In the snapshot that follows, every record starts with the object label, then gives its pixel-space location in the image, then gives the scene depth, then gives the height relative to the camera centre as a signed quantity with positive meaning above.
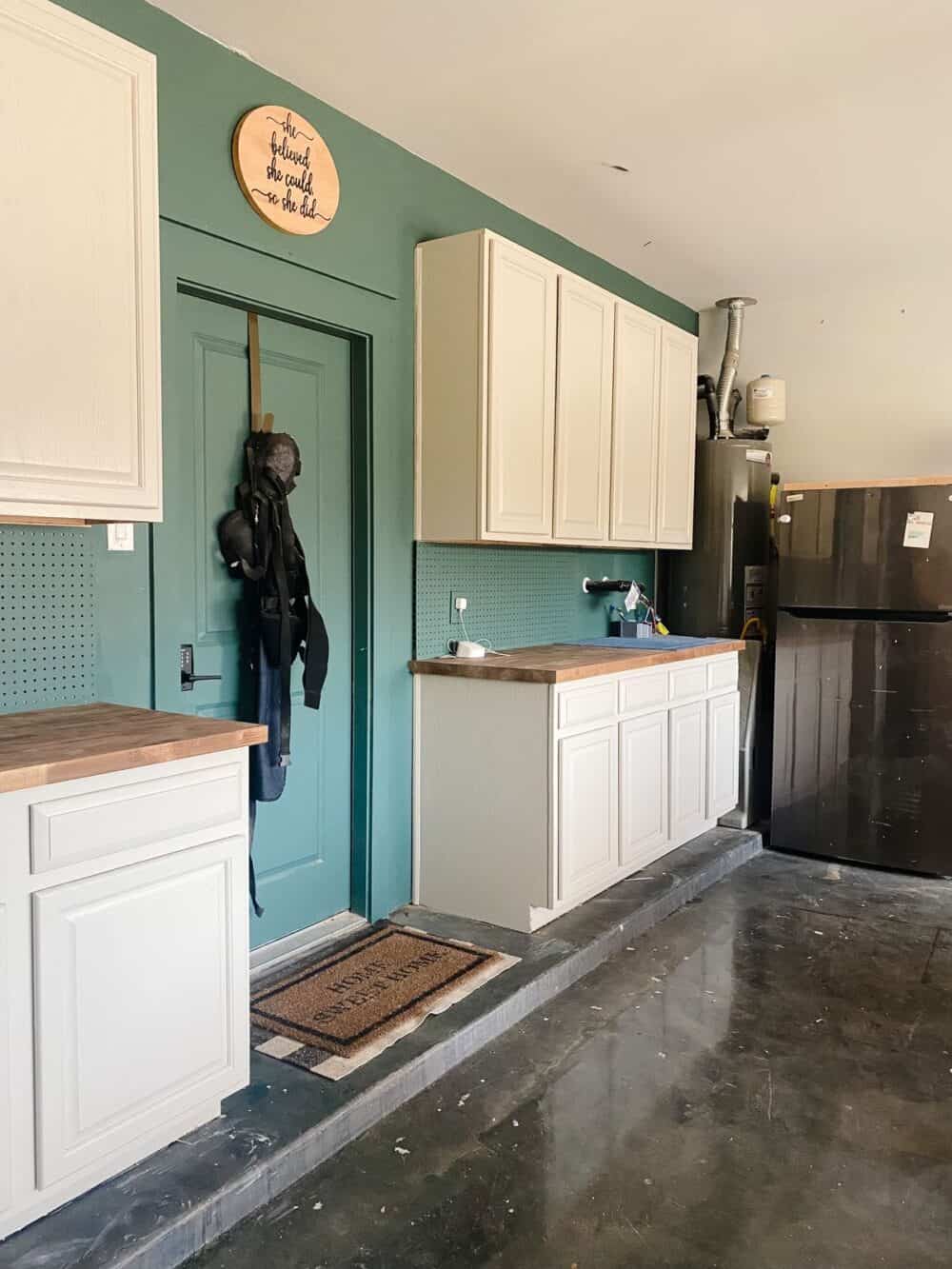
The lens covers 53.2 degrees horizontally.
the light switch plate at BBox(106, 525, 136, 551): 2.35 +0.08
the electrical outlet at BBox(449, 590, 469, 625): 3.53 -0.12
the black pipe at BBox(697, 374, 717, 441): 4.92 +0.94
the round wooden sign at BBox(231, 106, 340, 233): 2.63 +1.15
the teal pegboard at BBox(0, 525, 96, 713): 2.16 -0.12
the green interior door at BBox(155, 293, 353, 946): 2.55 +0.05
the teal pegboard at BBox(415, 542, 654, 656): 3.43 -0.08
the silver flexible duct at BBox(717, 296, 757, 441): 4.88 +1.07
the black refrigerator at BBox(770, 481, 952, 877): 4.02 -0.45
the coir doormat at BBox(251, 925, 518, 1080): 2.38 -1.19
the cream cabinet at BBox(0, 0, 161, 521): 1.85 +0.61
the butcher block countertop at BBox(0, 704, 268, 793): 1.64 -0.33
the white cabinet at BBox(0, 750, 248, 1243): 1.64 -0.76
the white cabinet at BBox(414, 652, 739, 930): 3.09 -0.75
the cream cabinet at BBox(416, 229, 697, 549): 3.15 +0.62
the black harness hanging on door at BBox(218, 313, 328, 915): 2.71 -0.06
